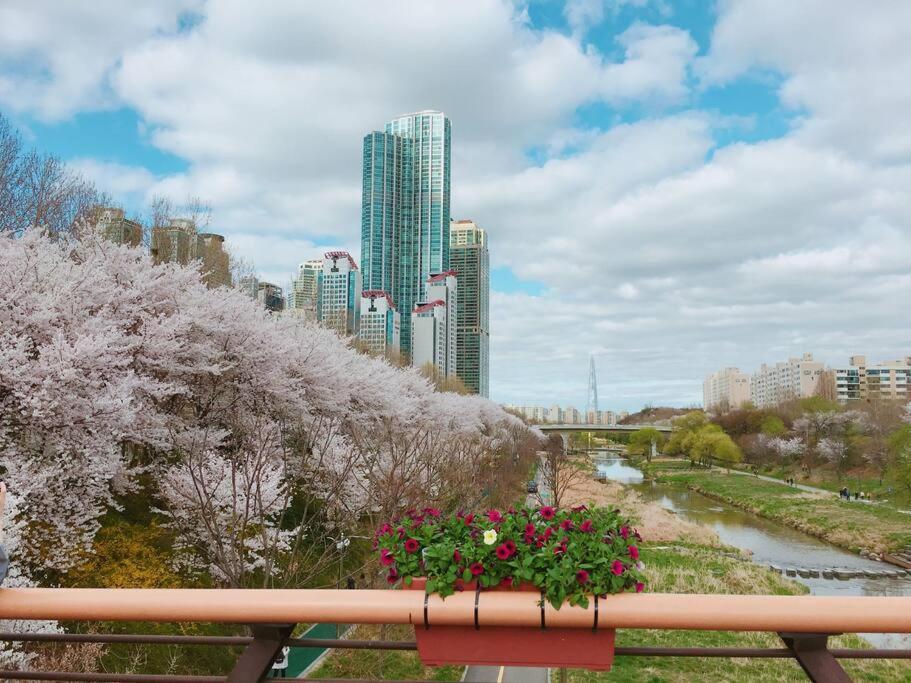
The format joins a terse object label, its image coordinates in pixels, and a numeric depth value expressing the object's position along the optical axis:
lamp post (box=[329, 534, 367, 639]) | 11.11
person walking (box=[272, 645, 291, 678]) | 7.65
